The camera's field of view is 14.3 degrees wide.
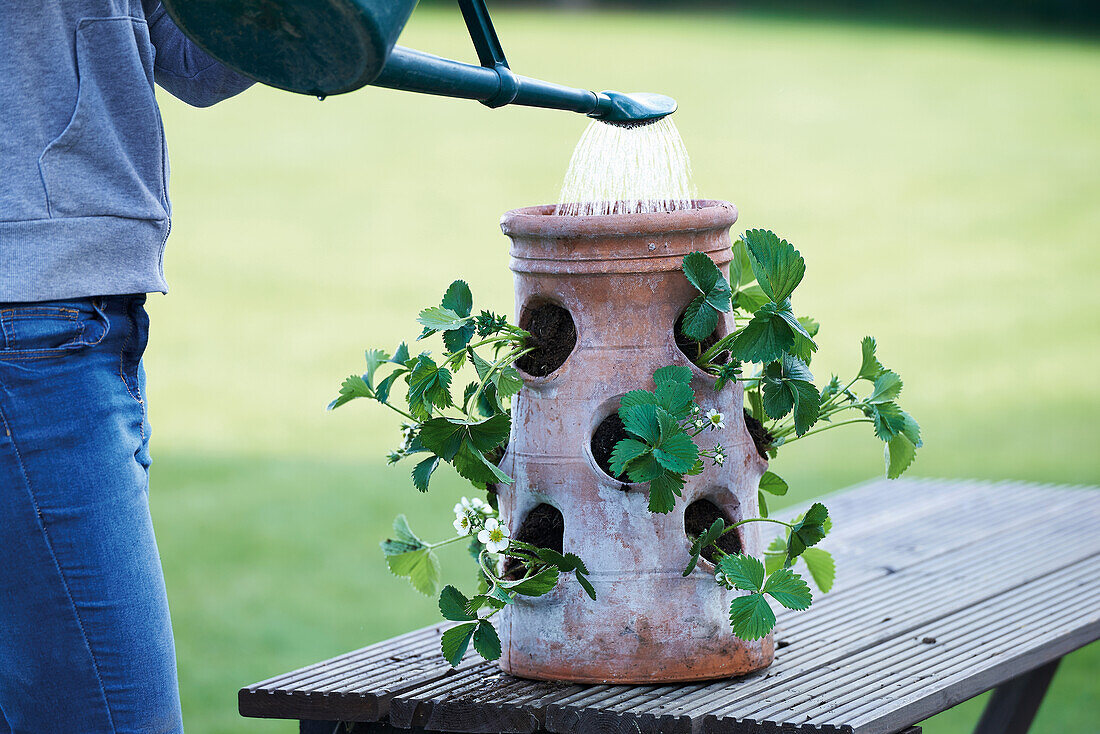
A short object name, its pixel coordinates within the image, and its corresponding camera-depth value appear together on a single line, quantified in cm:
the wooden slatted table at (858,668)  429
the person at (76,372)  409
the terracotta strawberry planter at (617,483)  436
